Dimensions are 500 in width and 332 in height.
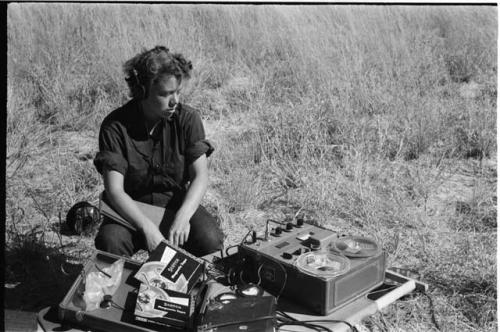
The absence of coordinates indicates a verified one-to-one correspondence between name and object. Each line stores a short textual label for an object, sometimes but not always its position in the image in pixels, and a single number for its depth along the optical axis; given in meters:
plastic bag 2.24
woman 2.72
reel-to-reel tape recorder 2.25
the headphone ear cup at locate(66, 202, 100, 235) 2.92
